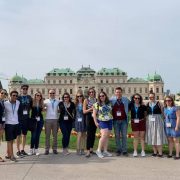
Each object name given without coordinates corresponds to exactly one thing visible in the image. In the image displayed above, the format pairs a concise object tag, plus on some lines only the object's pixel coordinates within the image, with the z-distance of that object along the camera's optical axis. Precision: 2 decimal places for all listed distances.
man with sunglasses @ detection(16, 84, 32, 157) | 5.92
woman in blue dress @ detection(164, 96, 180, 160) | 5.49
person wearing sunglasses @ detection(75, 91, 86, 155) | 6.02
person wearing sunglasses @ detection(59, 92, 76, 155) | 6.09
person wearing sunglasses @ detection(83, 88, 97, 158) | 5.81
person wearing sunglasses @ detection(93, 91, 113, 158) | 5.67
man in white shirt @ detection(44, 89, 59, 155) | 6.12
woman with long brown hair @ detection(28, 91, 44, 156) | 6.07
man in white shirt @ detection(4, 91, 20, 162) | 5.44
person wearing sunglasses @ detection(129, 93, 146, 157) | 5.82
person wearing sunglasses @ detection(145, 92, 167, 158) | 5.71
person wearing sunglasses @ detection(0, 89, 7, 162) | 5.43
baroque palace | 87.71
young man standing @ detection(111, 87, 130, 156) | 5.89
